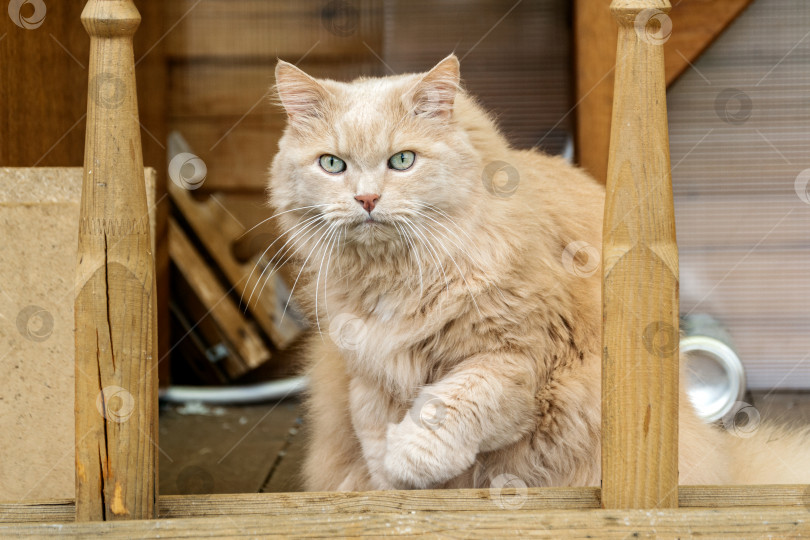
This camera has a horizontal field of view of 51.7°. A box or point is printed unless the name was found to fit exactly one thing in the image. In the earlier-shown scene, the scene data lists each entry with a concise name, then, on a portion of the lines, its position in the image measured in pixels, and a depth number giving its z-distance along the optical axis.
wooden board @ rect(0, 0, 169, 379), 2.15
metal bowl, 2.64
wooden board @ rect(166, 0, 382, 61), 3.33
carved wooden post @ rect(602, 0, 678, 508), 1.29
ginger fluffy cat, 1.66
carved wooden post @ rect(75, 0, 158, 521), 1.28
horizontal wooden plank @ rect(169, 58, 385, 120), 3.44
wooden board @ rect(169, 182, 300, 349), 3.46
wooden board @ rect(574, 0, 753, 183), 2.67
